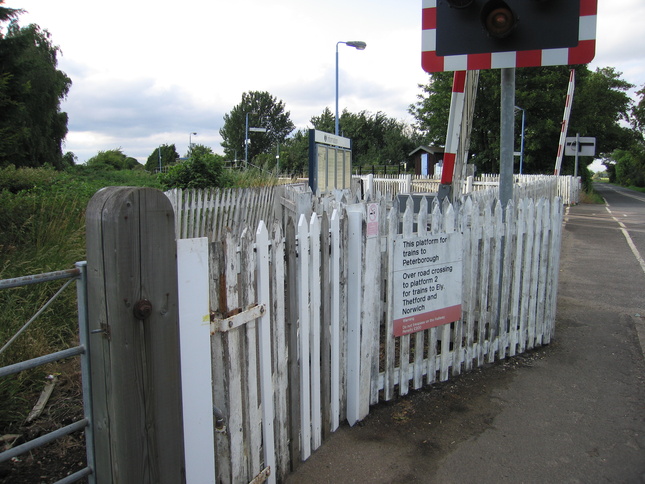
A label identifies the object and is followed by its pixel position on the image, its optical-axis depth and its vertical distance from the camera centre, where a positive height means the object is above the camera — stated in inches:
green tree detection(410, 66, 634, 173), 1534.2 +225.8
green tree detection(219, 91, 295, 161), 3801.7 +459.3
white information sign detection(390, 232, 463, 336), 155.7 -30.0
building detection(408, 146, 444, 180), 1683.7 +85.4
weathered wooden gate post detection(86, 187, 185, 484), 70.9 -20.7
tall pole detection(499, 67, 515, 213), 191.9 +23.9
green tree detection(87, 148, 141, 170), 2127.7 +135.9
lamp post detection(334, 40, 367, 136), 874.1 +234.5
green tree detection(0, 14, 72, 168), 605.0 +159.4
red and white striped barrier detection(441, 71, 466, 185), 252.4 +33.0
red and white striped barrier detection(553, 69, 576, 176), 1014.6 +122.1
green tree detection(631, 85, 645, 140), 2176.2 +283.2
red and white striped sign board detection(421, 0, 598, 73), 164.6 +42.5
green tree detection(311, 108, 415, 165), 2492.6 +237.2
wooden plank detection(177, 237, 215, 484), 84.4 -29.4
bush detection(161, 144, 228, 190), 597.0 +13.3
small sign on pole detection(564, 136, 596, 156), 967.0 +71.5
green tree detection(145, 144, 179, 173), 3526.1 +198.0
